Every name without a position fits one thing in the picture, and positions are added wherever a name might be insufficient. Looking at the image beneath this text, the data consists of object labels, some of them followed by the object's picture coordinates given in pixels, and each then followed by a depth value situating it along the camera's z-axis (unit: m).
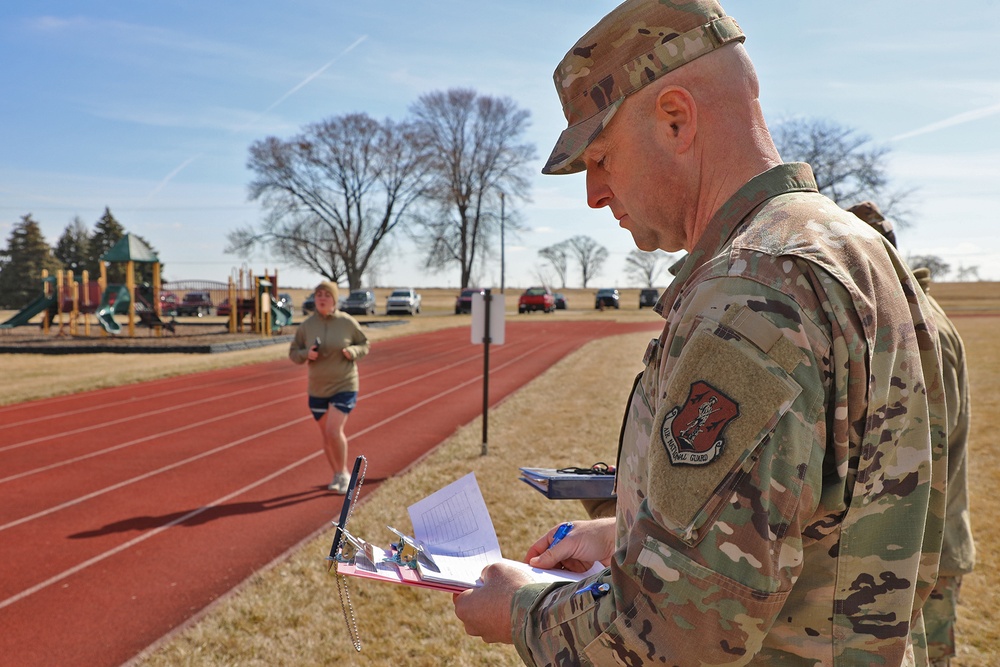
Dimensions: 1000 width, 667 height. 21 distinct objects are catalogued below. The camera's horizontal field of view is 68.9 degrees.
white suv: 45.12
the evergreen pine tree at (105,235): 63.56
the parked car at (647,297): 54.25
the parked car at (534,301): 46.62
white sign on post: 8.07
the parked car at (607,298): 54.57
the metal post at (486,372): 8.00
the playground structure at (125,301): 24.42
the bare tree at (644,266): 92.75
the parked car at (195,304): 42.69
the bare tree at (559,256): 96.95
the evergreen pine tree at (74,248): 67.06
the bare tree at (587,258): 98.50
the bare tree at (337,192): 43.78
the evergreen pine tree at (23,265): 61.84
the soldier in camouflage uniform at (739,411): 0.94
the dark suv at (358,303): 42.94
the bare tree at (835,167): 37.84
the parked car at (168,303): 40.78
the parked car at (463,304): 42.62
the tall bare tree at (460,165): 46.78
